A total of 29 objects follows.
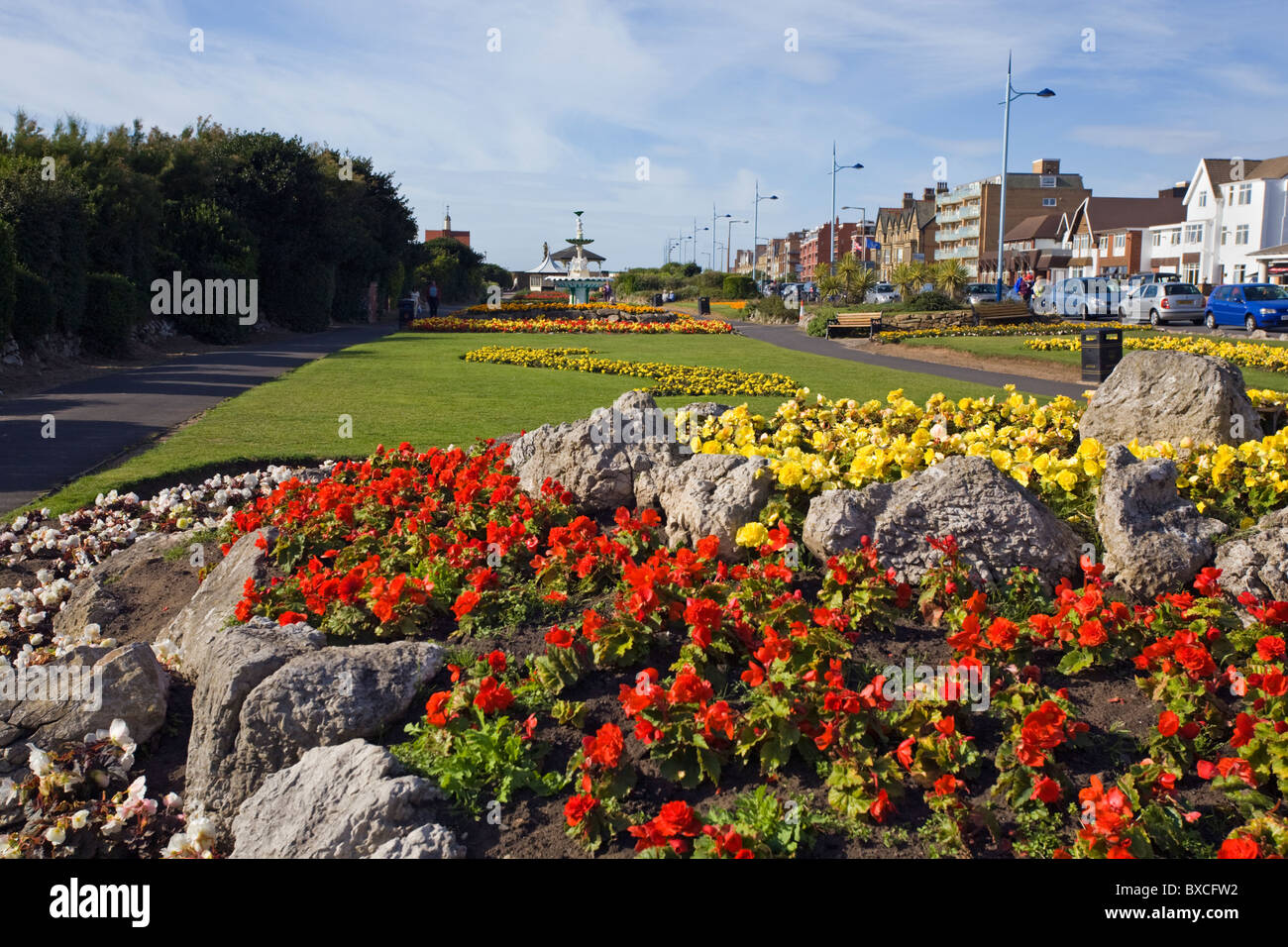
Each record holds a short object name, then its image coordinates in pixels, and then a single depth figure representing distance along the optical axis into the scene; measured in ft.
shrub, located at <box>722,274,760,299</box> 231.30
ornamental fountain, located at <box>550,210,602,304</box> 187.52
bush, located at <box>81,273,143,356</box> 62.34
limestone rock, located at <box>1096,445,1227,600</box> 13.85
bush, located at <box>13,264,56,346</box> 54.19
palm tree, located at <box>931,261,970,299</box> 171.10
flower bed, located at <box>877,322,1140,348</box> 96.68
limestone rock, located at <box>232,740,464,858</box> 10.16
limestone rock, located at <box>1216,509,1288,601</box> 13.39
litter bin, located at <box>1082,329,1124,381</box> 48.24
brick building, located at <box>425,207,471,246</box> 348.40
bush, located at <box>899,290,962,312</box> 134.41
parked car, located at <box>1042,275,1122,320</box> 130.00
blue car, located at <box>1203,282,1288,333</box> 96.63
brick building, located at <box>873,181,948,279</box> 393.29
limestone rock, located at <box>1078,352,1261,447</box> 20.24
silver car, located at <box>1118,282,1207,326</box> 111.34
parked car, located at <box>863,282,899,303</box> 191.94
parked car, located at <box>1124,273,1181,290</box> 154.64
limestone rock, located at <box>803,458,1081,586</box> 14.34
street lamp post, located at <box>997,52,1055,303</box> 132.36
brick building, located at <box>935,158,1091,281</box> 337.31
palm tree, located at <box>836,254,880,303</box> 197.77
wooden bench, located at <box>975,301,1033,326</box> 111.04
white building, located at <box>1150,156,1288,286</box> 197.47
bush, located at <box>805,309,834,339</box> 109.70
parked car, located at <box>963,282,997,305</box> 157.62
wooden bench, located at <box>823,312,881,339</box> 102.06
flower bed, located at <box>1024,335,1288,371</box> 62.59
